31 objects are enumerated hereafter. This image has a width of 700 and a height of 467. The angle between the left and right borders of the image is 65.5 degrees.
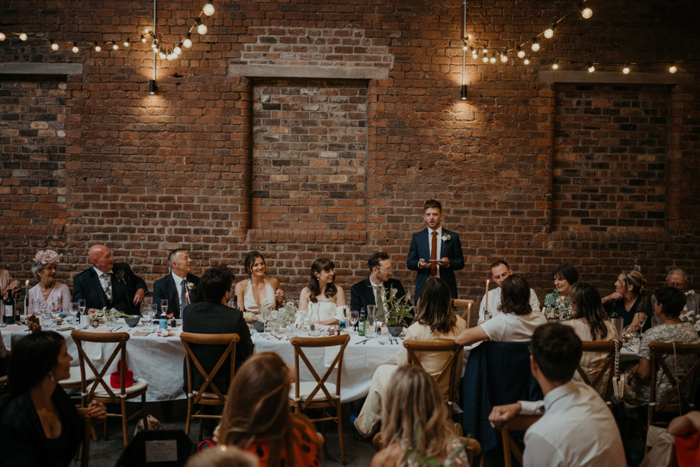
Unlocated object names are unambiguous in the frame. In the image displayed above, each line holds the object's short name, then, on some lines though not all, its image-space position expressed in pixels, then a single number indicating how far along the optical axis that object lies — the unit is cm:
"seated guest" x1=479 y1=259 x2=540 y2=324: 520
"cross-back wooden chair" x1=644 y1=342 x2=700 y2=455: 340
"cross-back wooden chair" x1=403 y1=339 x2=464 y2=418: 336
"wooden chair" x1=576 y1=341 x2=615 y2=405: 334
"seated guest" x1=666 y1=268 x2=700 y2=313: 530
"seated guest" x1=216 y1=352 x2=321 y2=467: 183
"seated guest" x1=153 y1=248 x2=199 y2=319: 516
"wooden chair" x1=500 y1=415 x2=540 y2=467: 288
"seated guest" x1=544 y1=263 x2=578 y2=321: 488
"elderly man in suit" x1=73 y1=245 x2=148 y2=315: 529
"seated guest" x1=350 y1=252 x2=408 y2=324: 514
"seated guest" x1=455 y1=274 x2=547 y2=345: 336
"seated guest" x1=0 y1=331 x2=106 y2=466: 225
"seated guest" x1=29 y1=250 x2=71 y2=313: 529
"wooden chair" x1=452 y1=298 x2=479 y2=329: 520
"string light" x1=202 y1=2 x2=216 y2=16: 397
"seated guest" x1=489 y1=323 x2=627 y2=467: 192
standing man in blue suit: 563
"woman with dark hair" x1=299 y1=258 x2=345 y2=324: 508
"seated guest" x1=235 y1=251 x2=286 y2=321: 534
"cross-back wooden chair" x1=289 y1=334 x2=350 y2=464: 353
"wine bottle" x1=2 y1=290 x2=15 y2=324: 447
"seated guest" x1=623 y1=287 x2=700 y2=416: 355
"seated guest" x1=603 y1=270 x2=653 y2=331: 477
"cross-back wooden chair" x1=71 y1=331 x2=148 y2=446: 358
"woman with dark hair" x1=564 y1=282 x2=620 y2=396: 353
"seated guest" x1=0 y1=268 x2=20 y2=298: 543
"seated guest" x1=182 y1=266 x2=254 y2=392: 364
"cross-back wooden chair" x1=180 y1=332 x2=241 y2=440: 352
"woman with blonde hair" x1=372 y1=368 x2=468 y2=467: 185
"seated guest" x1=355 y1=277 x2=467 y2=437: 355
